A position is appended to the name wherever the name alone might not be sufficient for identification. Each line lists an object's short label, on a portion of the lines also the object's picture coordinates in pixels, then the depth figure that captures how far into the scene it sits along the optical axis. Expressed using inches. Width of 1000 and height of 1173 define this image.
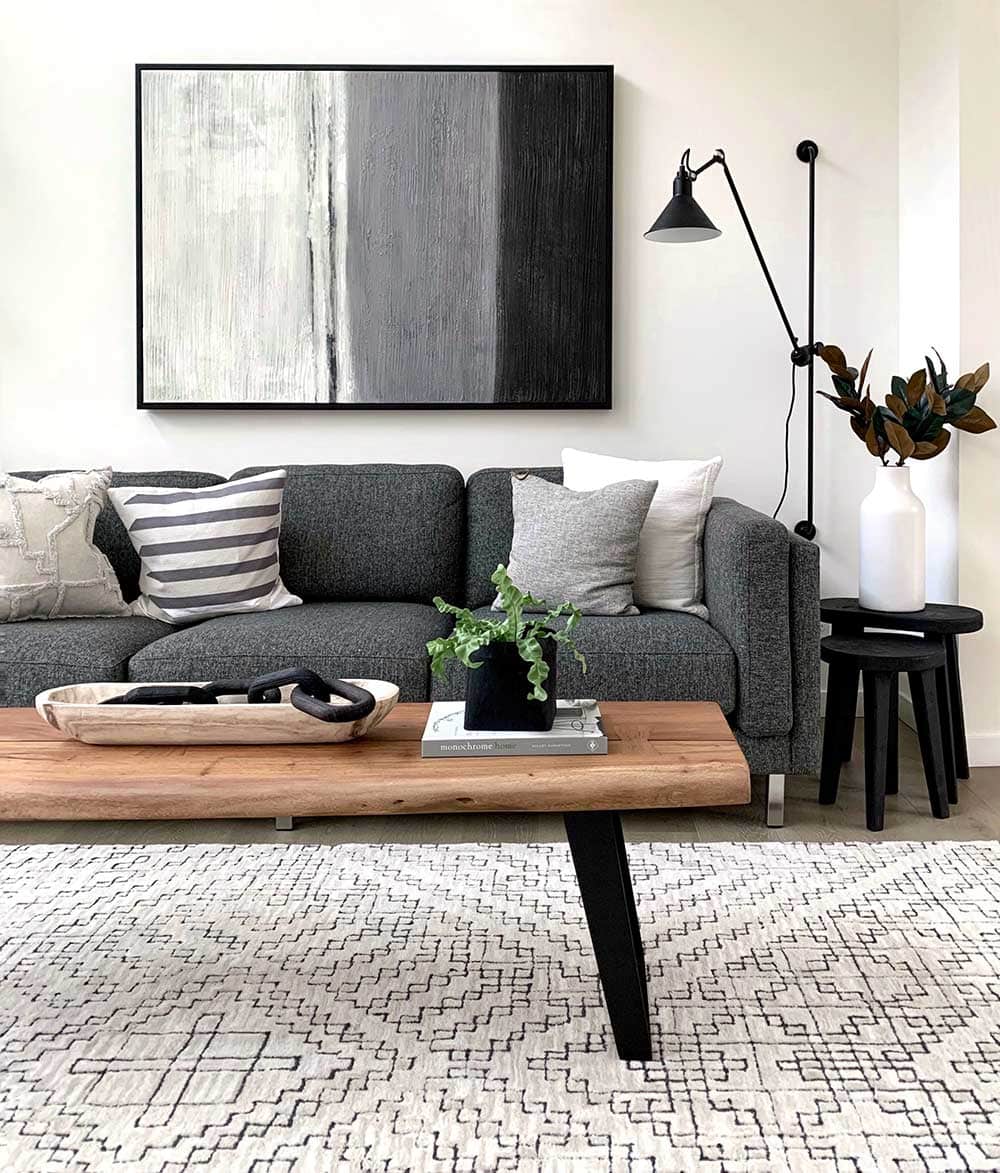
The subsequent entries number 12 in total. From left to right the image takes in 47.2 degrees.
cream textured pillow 113.7
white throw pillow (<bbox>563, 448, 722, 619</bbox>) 119.6
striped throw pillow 118.9
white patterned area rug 55.2
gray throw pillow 115.0
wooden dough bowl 64.5
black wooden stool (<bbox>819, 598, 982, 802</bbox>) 111.7
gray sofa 103.6
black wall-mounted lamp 122.6
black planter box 65.2
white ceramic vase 115.9
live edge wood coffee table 57.6
